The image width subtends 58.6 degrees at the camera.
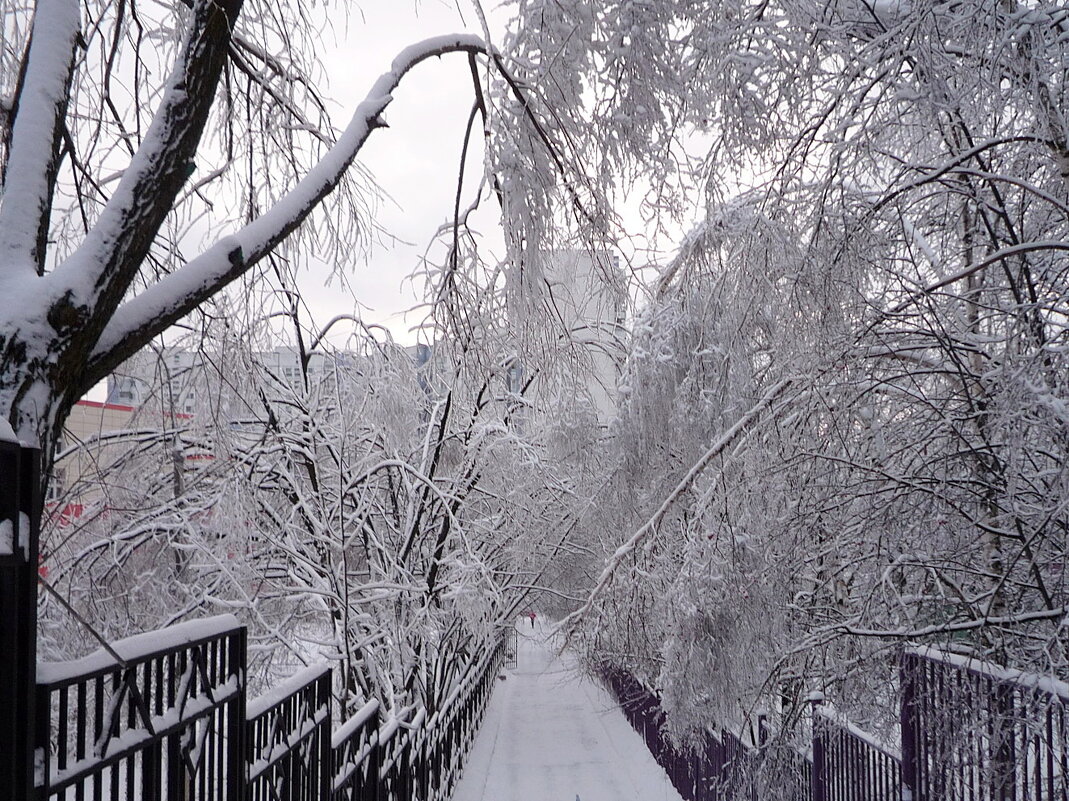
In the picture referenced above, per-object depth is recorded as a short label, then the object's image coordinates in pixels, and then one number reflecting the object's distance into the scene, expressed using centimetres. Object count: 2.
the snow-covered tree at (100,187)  268
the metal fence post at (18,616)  196
